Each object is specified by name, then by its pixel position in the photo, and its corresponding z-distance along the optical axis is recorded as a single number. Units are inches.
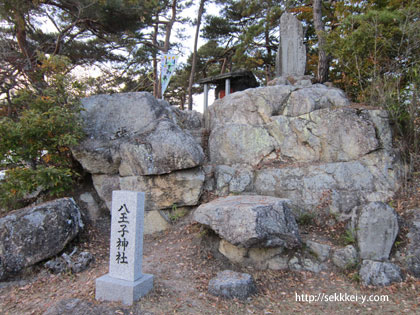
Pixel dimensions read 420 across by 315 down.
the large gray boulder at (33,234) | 201.0
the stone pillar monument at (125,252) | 152.7
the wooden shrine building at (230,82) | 530.6
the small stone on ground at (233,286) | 162.2
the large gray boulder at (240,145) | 304.8
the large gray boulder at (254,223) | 182.9
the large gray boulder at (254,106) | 319.3
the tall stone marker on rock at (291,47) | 397.1
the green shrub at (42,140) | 243.1
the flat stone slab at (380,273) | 177.5
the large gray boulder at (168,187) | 264.5
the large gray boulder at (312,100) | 304.3
